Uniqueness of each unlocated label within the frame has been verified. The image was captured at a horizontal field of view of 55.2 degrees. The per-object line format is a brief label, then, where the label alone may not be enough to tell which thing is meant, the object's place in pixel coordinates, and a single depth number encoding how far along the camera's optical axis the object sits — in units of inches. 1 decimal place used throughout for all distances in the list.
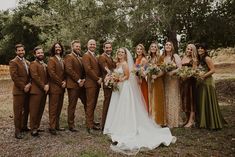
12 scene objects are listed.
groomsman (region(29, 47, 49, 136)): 197.4
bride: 184.6
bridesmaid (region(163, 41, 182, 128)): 217.5
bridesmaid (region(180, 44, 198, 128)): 218.0
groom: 210.5
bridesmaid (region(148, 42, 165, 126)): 217.3
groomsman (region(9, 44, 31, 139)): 194.7
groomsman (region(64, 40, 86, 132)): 204.7
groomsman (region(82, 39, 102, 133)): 206.7
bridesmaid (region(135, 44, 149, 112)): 215.9
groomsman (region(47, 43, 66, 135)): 201.9
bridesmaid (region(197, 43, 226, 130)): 211.4
